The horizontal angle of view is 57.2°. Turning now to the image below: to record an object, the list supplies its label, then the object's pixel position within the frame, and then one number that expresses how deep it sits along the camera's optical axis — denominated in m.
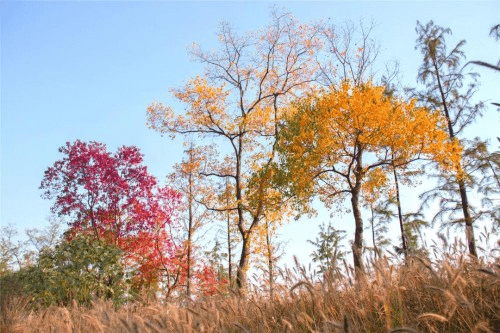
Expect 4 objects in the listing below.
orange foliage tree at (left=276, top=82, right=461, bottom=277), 20.02
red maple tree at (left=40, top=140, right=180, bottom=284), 21.44
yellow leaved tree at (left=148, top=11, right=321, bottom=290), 22.44
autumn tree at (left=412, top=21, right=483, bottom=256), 22.59
